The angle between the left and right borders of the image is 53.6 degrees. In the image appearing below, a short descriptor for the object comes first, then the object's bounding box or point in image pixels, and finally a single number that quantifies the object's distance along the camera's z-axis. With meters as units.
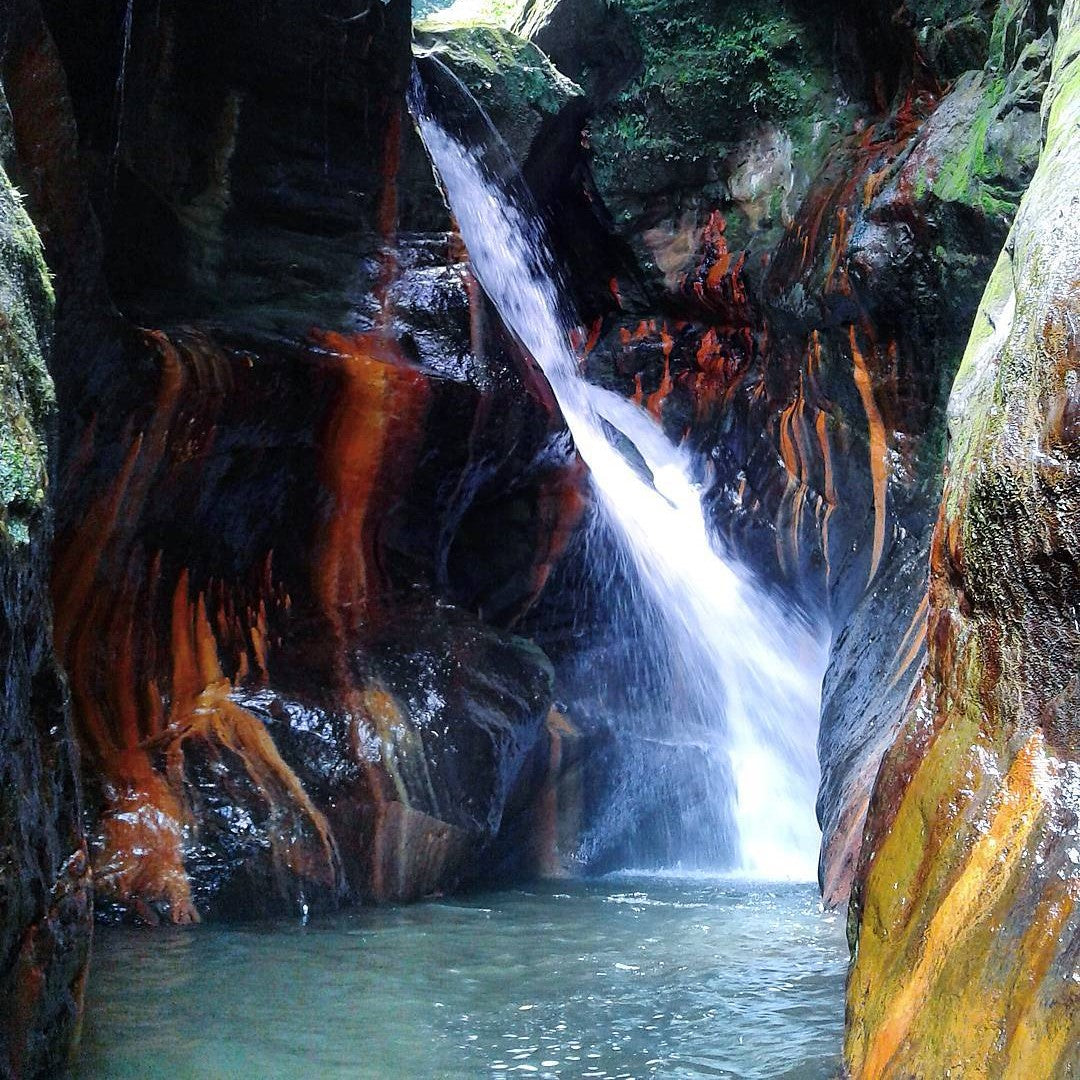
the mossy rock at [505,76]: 12.16
